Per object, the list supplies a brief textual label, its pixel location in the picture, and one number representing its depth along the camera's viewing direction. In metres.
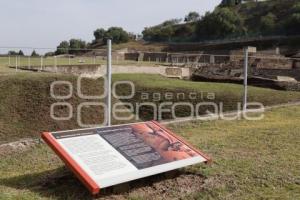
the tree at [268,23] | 50.03
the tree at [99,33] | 62.29
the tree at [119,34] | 60.72
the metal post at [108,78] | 3.84
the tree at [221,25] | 51.74
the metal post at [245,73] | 6.17
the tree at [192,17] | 70.66
